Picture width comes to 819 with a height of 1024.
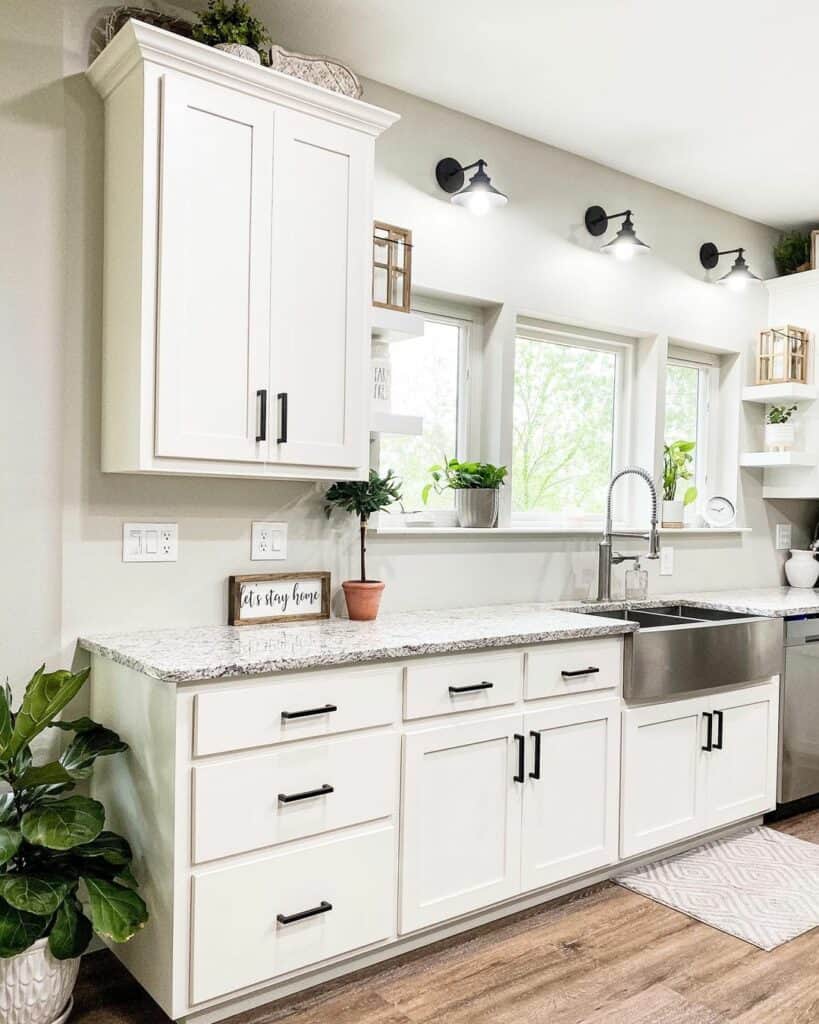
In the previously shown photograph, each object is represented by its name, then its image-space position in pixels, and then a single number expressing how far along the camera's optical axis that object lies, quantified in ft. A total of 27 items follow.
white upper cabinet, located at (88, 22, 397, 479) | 7.04
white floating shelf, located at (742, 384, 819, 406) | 13.33
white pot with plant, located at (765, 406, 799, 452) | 13.55
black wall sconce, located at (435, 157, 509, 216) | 9.88
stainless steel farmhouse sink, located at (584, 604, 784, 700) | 9.21
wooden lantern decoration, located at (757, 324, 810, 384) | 13.43
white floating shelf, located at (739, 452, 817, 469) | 13.34
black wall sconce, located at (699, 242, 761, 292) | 12.82
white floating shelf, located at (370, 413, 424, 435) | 8.76
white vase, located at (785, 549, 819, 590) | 13.89
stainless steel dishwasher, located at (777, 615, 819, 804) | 11.13
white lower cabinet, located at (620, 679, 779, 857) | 9.32
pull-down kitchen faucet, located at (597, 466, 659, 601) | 10.87
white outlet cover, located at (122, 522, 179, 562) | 7.93
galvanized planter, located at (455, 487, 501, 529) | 10.34
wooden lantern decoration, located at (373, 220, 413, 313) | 9.04
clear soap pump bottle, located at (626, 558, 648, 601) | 11.50
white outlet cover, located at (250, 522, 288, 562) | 8.69
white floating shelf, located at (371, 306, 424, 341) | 8.69
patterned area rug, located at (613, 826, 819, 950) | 8.48
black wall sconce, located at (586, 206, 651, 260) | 11.35
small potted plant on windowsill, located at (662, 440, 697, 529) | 12.76
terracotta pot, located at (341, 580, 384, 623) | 8.84
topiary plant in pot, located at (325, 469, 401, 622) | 8.84
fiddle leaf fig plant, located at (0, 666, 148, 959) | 5.99
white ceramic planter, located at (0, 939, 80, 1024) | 6.19
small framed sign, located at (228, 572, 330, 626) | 8.41
